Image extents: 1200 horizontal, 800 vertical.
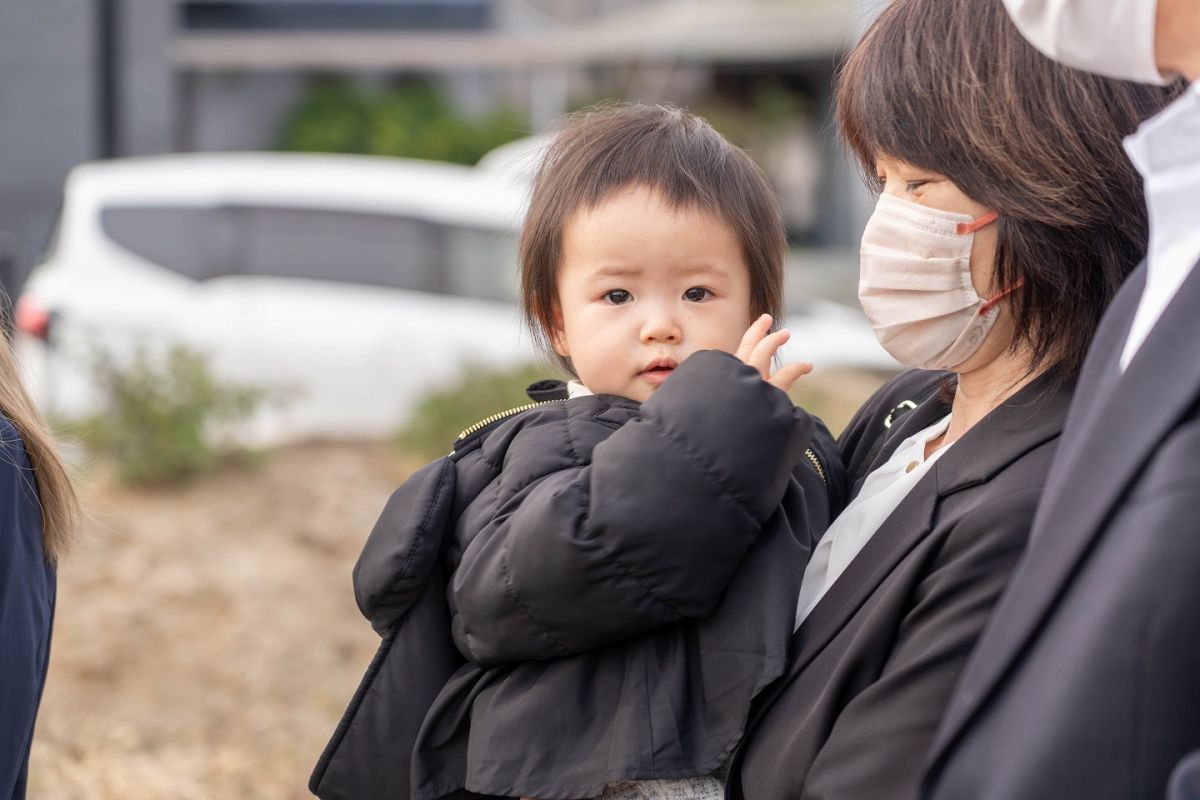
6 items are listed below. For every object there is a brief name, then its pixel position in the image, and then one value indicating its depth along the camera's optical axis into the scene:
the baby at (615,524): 1.78
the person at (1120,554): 1.20
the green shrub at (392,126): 20.72
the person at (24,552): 2.30
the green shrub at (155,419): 6.83
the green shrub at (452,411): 7.19
